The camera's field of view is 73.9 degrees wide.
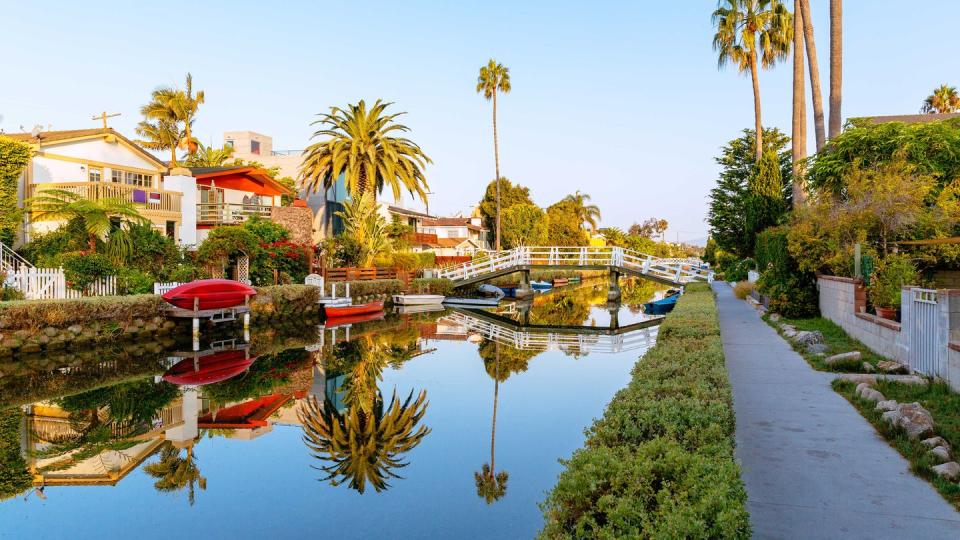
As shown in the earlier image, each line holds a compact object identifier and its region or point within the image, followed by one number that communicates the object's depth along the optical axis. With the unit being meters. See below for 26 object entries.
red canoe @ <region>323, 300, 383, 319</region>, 28.78
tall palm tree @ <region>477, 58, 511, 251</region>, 62.78
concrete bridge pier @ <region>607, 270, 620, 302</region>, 43.19
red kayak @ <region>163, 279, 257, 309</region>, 21.31
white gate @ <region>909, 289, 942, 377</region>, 10.44
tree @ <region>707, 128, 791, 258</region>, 40.59
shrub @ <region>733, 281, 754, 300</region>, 33.59
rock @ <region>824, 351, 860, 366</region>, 12.41
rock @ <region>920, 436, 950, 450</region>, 7.19
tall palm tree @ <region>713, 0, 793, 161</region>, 38.88
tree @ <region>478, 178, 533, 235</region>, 80.56
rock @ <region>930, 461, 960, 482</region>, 6.29
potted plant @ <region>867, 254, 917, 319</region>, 14.46
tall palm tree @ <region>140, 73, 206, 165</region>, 47.66
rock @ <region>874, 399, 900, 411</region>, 8.68
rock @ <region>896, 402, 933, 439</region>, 7.60
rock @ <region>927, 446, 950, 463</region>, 6.77
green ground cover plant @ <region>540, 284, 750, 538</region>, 4.01
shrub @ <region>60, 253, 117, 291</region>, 21.53
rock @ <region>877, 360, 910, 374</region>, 11.39
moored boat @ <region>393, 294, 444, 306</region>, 38.28
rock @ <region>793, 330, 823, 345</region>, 15.52
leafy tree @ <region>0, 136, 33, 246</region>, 24.14
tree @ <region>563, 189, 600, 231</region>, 101.25
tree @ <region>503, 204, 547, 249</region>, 73.38
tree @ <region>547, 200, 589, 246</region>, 83.24
